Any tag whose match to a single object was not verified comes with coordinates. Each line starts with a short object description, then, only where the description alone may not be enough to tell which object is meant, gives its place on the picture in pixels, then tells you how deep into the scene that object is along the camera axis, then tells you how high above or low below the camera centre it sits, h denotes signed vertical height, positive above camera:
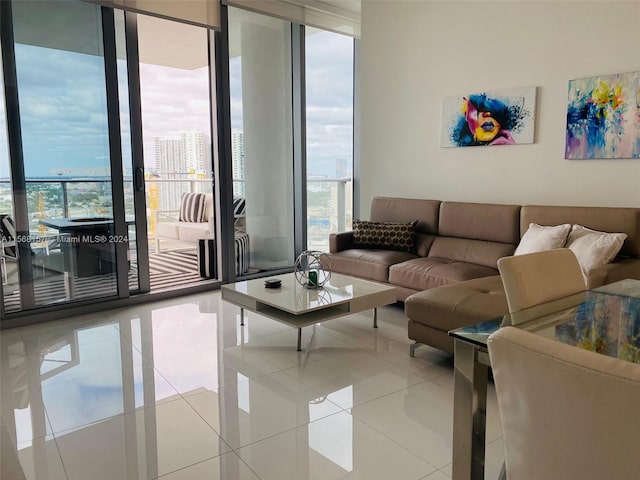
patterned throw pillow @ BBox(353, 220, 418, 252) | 4.44 -0.58
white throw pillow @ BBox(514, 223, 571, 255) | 3.37 -0.46
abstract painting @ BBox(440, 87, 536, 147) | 4.07 +0.47
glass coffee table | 3.04 -0.83
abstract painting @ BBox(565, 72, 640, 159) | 3.46 +0.40
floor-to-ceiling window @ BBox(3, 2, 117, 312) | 3.77 +0.12
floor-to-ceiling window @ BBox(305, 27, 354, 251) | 5.83 +0.48
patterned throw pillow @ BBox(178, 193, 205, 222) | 6.67 -0.48
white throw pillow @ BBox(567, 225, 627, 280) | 3.14 -0.49
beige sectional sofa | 2.88 -0.67
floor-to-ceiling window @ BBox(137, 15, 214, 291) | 5.19 +0.42
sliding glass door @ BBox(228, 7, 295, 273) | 5.08 +0.42
